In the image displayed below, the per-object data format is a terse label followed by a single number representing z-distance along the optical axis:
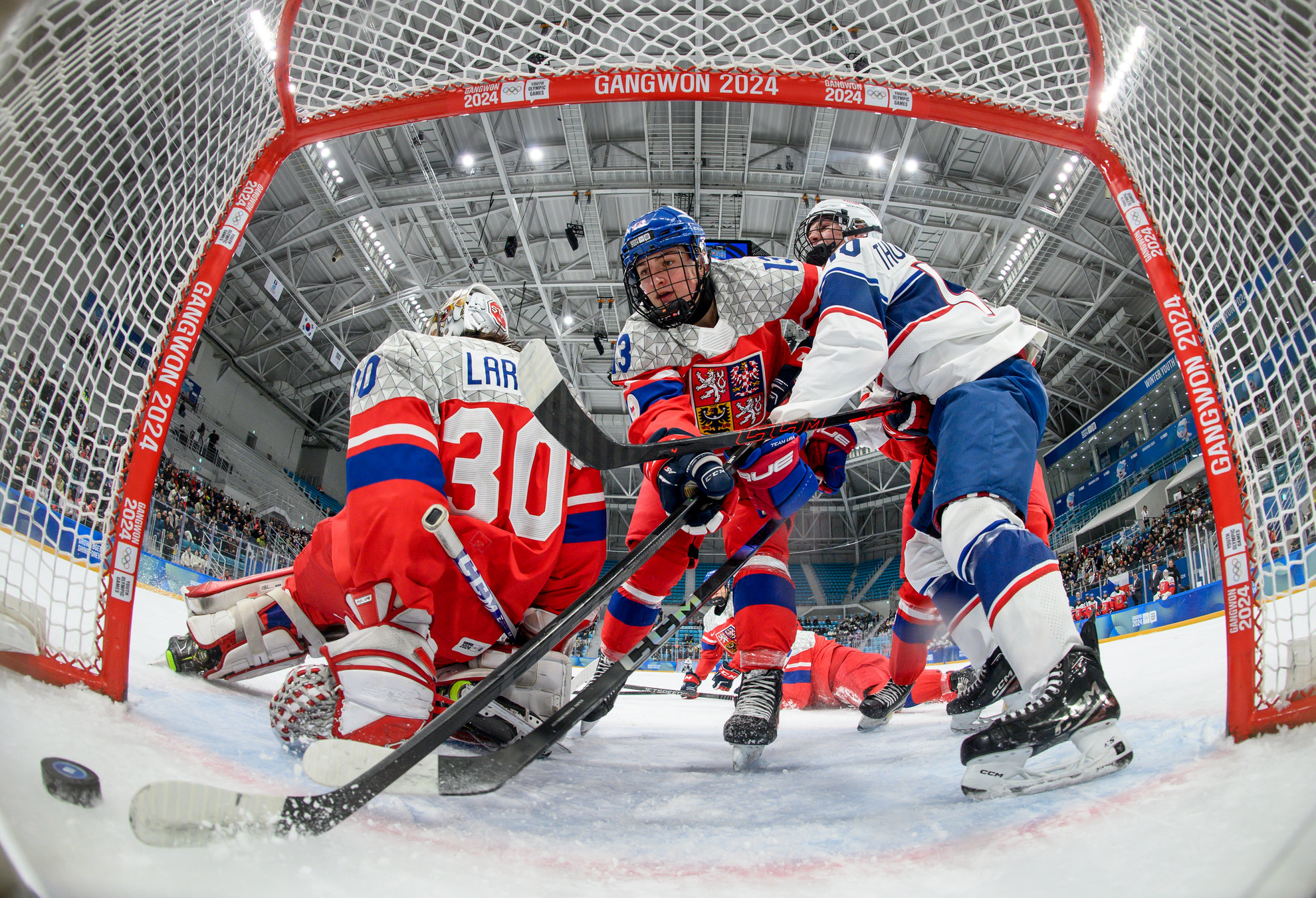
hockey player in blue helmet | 1.99
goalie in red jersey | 1.33
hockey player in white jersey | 1.09
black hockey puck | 0.79
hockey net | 1.42
